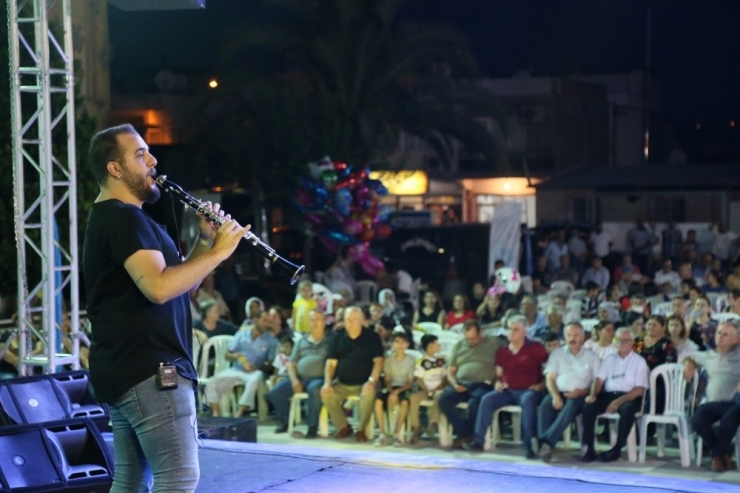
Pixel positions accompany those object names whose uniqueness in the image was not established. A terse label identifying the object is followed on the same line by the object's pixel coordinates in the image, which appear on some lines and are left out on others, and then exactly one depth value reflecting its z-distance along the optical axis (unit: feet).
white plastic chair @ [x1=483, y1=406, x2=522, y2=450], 27.71
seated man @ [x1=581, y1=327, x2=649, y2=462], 26.02
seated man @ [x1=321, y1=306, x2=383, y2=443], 29.45
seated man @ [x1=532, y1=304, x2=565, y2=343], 31.37
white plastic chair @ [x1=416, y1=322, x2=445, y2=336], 34.69
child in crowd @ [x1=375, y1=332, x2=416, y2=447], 29.09
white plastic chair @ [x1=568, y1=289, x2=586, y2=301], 42.55
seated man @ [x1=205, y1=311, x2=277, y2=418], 31.99
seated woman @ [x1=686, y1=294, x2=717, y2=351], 29.30
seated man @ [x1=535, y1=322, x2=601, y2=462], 26.58
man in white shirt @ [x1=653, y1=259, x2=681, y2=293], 43.06
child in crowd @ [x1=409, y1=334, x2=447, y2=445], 28.86
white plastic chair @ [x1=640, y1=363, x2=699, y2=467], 25.80
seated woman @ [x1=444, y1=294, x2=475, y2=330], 34.71
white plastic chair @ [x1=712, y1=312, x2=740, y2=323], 31.08
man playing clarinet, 9.09
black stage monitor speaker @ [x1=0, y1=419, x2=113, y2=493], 14.83
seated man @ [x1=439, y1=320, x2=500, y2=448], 28.12
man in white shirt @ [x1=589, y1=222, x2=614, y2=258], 57.57
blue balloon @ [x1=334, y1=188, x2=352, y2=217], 50.24
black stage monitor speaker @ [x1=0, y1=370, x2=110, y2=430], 16.75
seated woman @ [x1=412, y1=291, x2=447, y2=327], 35.96
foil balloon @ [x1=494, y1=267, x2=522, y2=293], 39.68
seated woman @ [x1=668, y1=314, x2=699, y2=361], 27.96
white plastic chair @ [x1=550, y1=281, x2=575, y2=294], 45.58
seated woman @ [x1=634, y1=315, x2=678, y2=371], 27.07
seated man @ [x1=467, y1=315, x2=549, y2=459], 27.58
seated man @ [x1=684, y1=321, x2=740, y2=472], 24.71
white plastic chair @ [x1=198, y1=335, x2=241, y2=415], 33.32
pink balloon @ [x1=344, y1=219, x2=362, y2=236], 50.65
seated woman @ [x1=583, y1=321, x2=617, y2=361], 27.43
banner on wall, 45.03
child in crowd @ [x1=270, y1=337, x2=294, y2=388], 31.53
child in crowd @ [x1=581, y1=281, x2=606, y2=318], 38.32
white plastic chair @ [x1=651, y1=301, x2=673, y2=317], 36.67
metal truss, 21.45
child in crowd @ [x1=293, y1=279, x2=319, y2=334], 34.94
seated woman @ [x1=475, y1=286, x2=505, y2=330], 35.96
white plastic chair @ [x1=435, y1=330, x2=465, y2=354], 31.94
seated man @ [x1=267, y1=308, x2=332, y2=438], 29.89
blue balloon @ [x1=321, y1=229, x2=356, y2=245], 50.90
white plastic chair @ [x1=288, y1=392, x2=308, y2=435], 30.63
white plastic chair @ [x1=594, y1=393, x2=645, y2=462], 26.07
